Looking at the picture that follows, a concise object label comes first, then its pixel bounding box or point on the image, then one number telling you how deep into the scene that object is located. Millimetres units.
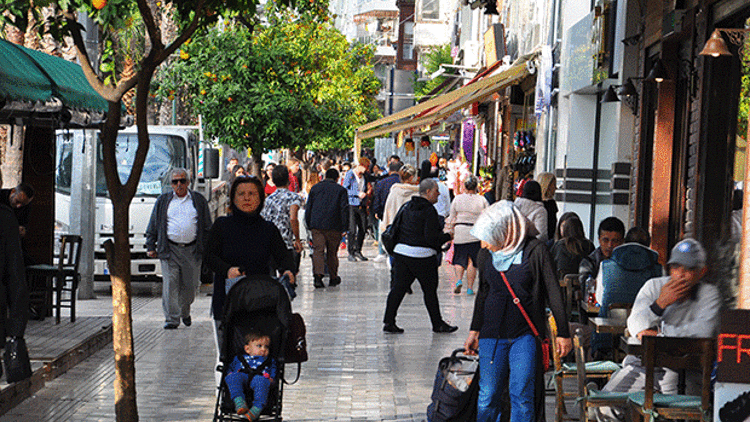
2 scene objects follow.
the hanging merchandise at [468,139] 42400
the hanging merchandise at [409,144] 43519
